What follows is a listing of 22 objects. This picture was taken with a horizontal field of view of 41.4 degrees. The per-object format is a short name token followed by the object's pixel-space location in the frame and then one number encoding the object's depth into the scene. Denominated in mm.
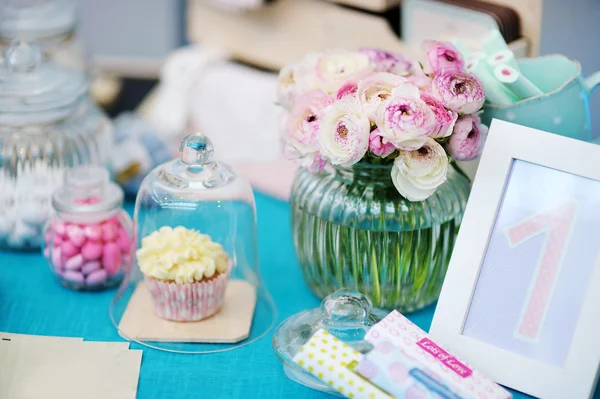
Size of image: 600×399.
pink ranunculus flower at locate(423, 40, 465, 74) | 918
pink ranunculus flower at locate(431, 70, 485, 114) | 880
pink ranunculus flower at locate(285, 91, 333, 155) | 908
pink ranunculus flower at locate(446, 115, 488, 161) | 895
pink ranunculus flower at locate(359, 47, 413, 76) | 975
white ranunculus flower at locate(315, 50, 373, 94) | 940
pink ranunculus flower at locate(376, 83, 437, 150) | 843
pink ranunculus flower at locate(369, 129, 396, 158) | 872
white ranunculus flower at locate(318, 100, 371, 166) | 865
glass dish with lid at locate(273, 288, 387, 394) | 882
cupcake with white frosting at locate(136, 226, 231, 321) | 965
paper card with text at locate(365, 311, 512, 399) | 816
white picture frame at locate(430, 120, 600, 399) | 855
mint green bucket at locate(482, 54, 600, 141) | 948
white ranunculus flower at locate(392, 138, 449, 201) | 875
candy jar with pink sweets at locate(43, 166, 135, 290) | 1051
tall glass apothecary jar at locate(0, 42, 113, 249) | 1132
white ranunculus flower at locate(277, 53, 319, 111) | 960
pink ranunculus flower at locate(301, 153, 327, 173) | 924
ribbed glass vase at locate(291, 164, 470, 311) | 956
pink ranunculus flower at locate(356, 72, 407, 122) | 885
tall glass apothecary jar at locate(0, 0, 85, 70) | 1376
